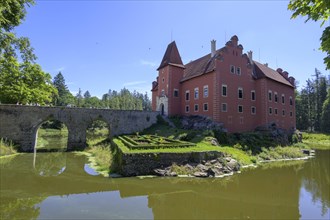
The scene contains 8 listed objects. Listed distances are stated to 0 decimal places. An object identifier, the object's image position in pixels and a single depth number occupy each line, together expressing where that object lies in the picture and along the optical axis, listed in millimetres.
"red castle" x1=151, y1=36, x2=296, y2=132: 30438
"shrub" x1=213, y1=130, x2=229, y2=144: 25300
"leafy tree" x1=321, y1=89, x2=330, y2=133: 56844
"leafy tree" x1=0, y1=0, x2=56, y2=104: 31422
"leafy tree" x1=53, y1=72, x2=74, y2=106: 67875
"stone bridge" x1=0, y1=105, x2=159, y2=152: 26594
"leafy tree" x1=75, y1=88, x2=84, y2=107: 81944
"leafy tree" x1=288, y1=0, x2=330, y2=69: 3713
